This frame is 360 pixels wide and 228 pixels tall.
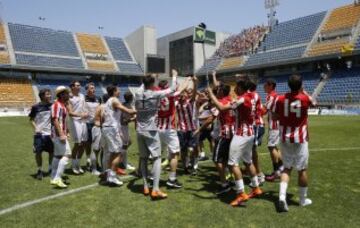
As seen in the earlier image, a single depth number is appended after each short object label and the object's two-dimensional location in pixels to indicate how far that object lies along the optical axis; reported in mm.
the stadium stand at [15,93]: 46656
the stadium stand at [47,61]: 51531
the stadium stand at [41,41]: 54531
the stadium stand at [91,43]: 60656
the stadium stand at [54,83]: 52456
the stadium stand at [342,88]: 38844
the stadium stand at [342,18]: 45188
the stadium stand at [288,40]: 48000
